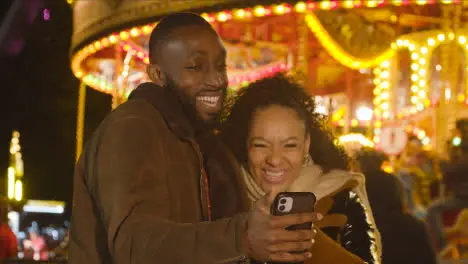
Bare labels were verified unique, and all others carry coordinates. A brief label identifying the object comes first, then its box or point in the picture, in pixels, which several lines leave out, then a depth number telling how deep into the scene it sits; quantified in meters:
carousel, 11.96
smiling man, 1.88
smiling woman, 3.08
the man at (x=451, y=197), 8.06
